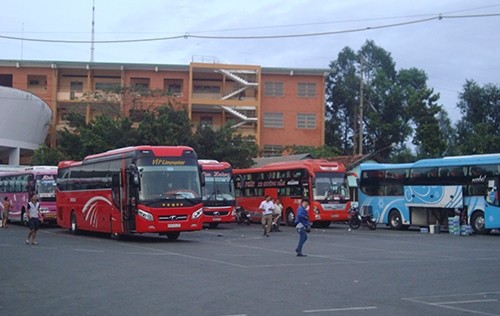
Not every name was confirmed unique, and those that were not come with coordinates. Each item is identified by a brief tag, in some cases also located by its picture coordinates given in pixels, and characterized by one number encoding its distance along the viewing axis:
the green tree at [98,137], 54.00
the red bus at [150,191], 25.39
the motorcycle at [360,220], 38.66
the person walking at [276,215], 34.50
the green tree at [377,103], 62.69
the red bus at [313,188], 37.75
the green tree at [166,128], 53.44
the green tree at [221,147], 54.66
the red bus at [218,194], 37.97
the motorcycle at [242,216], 44.08
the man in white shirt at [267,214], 31.61
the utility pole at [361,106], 52.96
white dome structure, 62.00
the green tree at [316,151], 64.00
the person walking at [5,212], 37.03
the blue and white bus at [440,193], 32.06
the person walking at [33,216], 24.89
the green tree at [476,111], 59.88
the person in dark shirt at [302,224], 20.75
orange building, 69.33
